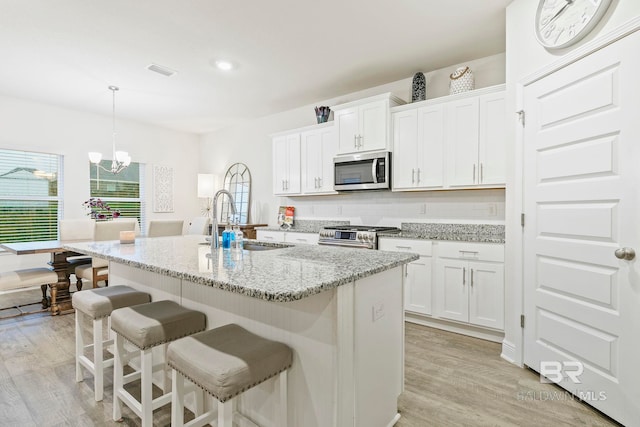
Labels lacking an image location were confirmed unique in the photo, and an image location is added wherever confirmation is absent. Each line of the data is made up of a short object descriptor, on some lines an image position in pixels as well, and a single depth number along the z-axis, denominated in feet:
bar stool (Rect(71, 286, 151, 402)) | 6.33
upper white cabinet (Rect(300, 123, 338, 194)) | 13.84
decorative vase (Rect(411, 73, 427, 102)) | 11.61
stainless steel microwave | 11.87
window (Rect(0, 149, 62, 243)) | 14.78
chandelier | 13.57
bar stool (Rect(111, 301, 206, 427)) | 5.02
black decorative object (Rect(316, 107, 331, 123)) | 14.28
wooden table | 11.62
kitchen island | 4.16
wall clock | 6.14
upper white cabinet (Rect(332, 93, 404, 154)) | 11.77
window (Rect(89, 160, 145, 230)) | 17.44
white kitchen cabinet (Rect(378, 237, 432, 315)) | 10.37
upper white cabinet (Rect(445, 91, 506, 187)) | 9.69
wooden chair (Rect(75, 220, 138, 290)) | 12.28
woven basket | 10.52
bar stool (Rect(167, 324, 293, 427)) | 3.76
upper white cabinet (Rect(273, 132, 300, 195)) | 15.03
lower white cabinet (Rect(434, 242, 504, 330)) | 9.17
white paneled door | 5.58
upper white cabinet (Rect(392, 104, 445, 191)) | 10.88
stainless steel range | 11.32
